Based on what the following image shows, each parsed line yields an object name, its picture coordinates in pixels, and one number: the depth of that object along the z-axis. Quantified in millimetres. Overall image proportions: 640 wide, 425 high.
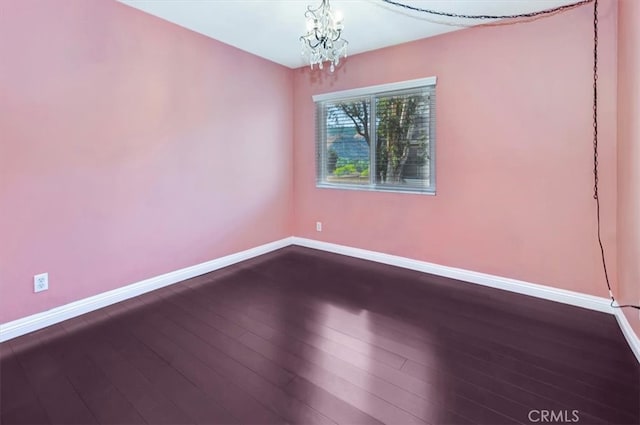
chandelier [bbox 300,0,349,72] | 2279
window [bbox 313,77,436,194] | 3420
